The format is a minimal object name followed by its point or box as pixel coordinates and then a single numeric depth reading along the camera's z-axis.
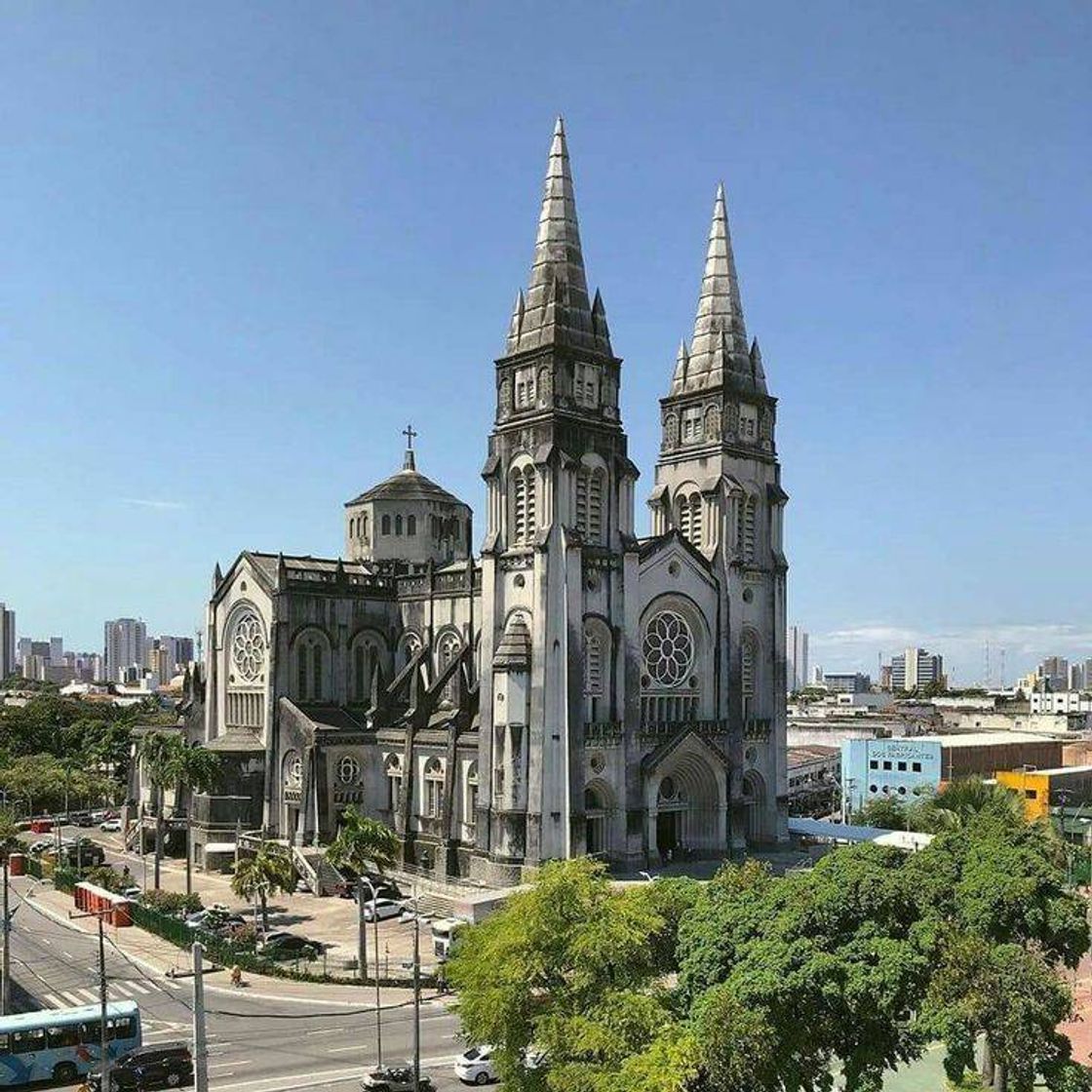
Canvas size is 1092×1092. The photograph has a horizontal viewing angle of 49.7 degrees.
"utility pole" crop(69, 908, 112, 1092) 28.02
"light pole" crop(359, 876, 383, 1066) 30.77
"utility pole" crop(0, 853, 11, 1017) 36.72
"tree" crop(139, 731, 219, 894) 60.28
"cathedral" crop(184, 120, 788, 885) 54.72
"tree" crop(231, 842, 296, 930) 47.00
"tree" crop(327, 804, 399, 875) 45.69
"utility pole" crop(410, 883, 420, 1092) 27.77
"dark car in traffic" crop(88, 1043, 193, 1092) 30.97
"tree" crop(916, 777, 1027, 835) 48.90
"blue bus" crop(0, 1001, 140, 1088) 31.97
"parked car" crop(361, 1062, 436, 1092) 29.34
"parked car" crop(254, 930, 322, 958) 44.69
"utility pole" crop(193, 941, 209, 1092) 22.02
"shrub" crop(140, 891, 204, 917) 51.69
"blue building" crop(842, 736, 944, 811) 90.69
